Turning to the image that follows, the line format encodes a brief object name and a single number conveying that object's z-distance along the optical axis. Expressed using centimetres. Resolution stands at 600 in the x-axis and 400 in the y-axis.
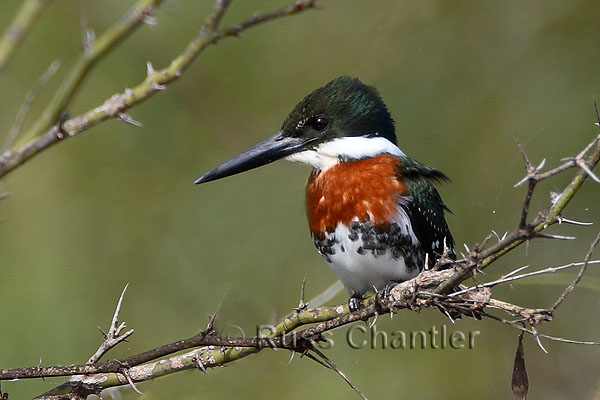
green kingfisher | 636
